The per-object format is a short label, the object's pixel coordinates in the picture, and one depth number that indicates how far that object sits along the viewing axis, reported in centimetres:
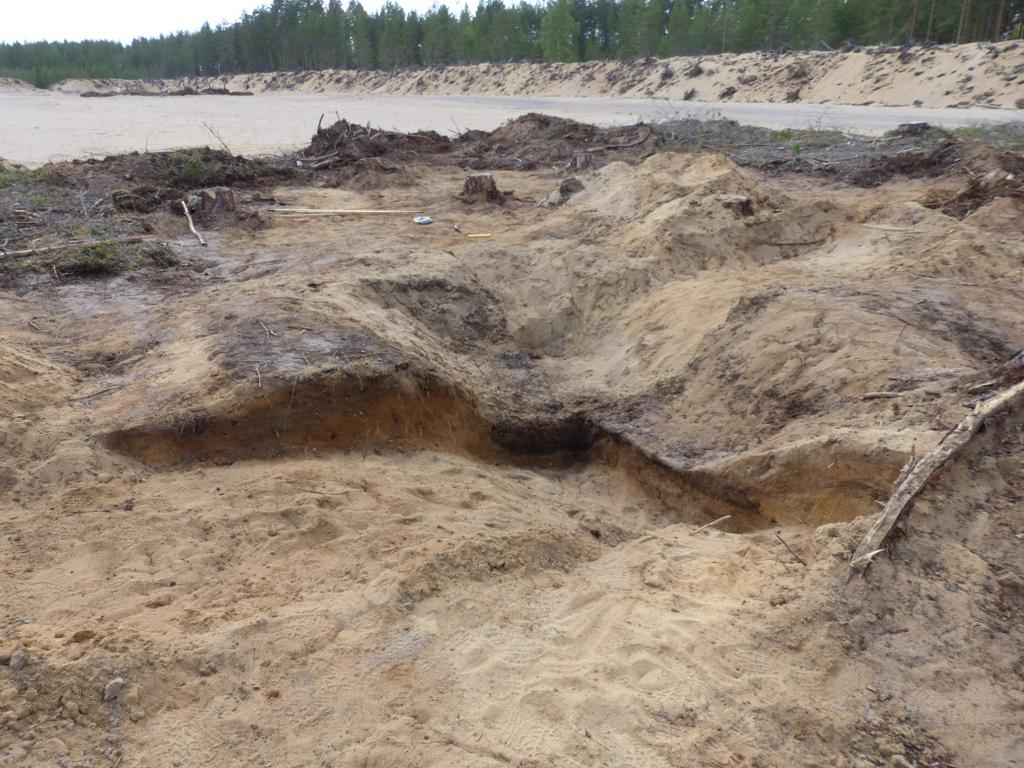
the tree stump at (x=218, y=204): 903
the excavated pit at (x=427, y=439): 417
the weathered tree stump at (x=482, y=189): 1005
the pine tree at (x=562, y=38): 4472
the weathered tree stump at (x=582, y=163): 1196
